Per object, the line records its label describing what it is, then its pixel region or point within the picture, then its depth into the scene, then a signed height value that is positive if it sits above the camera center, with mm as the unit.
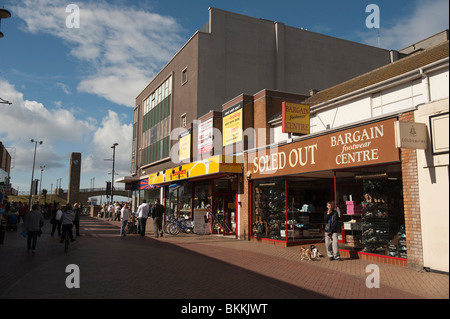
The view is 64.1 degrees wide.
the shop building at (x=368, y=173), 8930 +1156
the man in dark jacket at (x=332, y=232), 11055 -745
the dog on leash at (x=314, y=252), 11258 -1386
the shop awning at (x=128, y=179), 43250 +3353
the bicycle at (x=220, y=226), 19625 -1009
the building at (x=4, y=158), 40750 +6165
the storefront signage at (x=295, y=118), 15930 +4030
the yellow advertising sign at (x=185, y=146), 28802 +4988
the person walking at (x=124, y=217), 18298 -532
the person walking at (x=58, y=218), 17969 -553
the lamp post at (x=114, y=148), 40875 +6765
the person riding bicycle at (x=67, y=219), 13203 -454
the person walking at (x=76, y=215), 18339 -414
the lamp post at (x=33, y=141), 52888 +9419
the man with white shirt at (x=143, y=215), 18297 -400
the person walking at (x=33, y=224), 12320 -590
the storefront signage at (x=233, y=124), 23098 +5512
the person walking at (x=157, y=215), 18031 -394
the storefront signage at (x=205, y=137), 25453 +5135
